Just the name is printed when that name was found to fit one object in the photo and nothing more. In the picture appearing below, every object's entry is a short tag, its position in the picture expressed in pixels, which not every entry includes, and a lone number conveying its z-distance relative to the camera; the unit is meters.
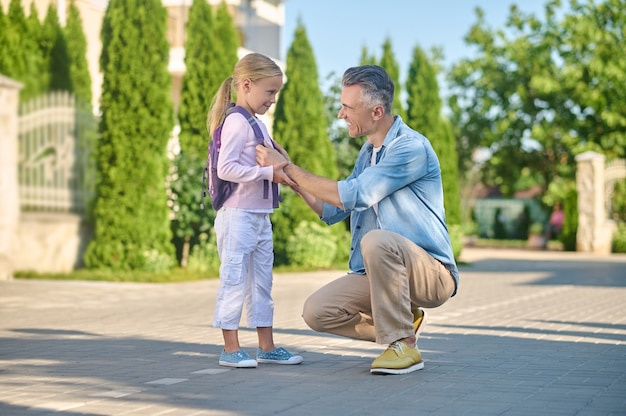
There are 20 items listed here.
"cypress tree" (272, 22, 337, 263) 20.77
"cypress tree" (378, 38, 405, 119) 24.09
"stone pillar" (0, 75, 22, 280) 15.13
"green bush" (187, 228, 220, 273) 17.59
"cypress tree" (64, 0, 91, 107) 22.56
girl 6.15
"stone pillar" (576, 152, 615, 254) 33.28
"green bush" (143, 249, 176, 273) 16.41
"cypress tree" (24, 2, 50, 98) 18.09
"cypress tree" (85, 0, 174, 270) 16.41
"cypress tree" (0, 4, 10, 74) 17.72
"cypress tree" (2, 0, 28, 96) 17.73
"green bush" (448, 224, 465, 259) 23.78
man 5.90
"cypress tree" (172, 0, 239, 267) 17.98
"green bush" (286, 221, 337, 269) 19.70
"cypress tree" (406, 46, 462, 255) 24.61
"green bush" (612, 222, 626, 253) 32.78
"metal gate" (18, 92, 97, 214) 16.50
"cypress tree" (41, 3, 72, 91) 19.70
